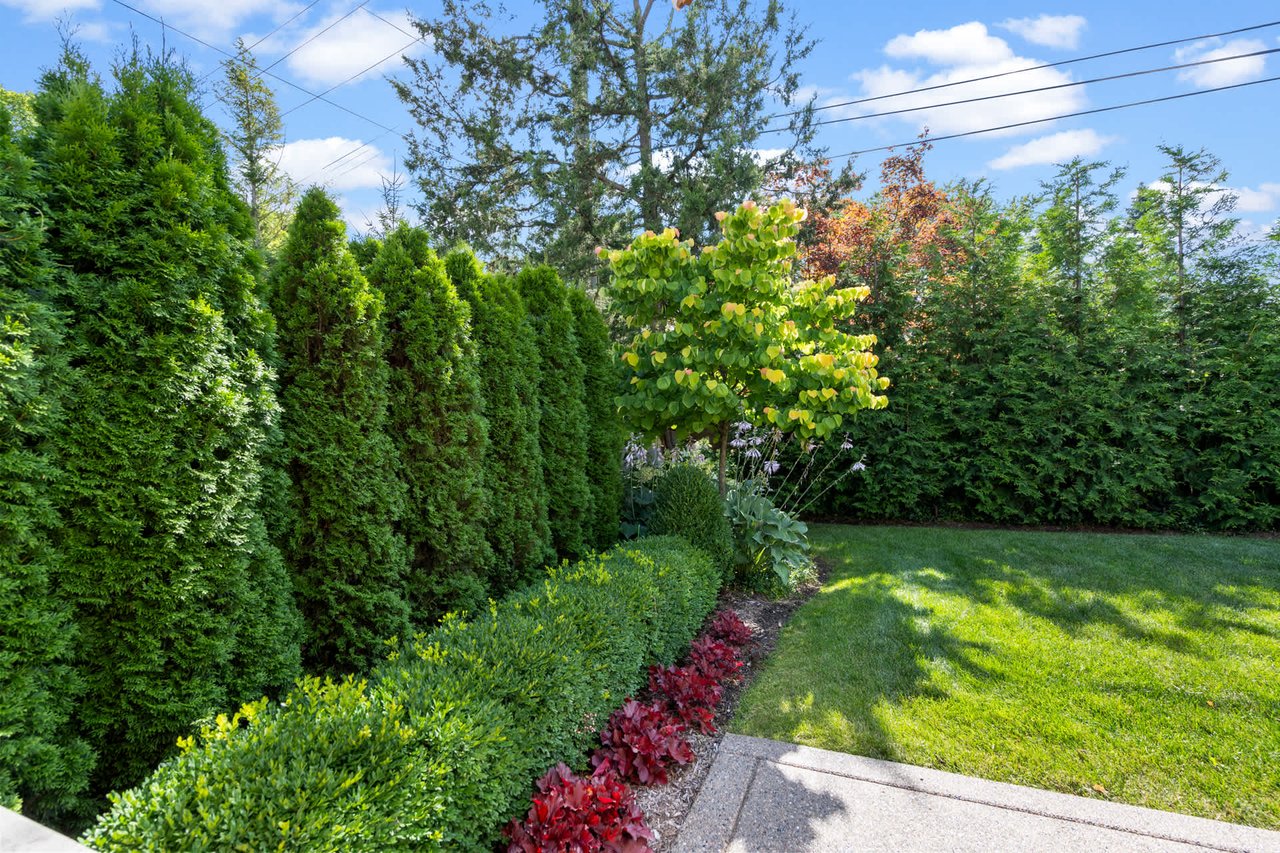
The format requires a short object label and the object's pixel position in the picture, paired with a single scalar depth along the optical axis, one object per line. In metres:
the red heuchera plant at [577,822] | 1.88
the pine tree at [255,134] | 11.74
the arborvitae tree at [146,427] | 1.88
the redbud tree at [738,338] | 4.52
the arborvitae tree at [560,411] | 4.45
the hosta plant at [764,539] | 5.11
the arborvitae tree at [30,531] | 1.59
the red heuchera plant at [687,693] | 2.98
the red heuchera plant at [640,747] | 2.50
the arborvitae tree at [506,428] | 3.72
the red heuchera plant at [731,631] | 3.93
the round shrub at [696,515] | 4.59
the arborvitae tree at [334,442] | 2.69
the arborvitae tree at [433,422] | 3.16
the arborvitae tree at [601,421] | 4.96
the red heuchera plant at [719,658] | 3.46
